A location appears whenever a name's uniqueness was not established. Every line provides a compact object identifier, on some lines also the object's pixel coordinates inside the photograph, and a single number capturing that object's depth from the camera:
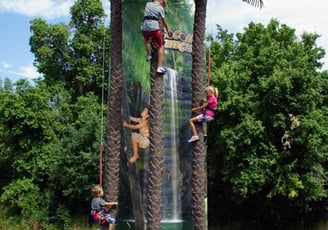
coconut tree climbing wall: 13.25
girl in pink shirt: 10.64
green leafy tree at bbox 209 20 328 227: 20.66
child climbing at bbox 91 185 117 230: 10.18
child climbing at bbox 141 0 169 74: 9.97
